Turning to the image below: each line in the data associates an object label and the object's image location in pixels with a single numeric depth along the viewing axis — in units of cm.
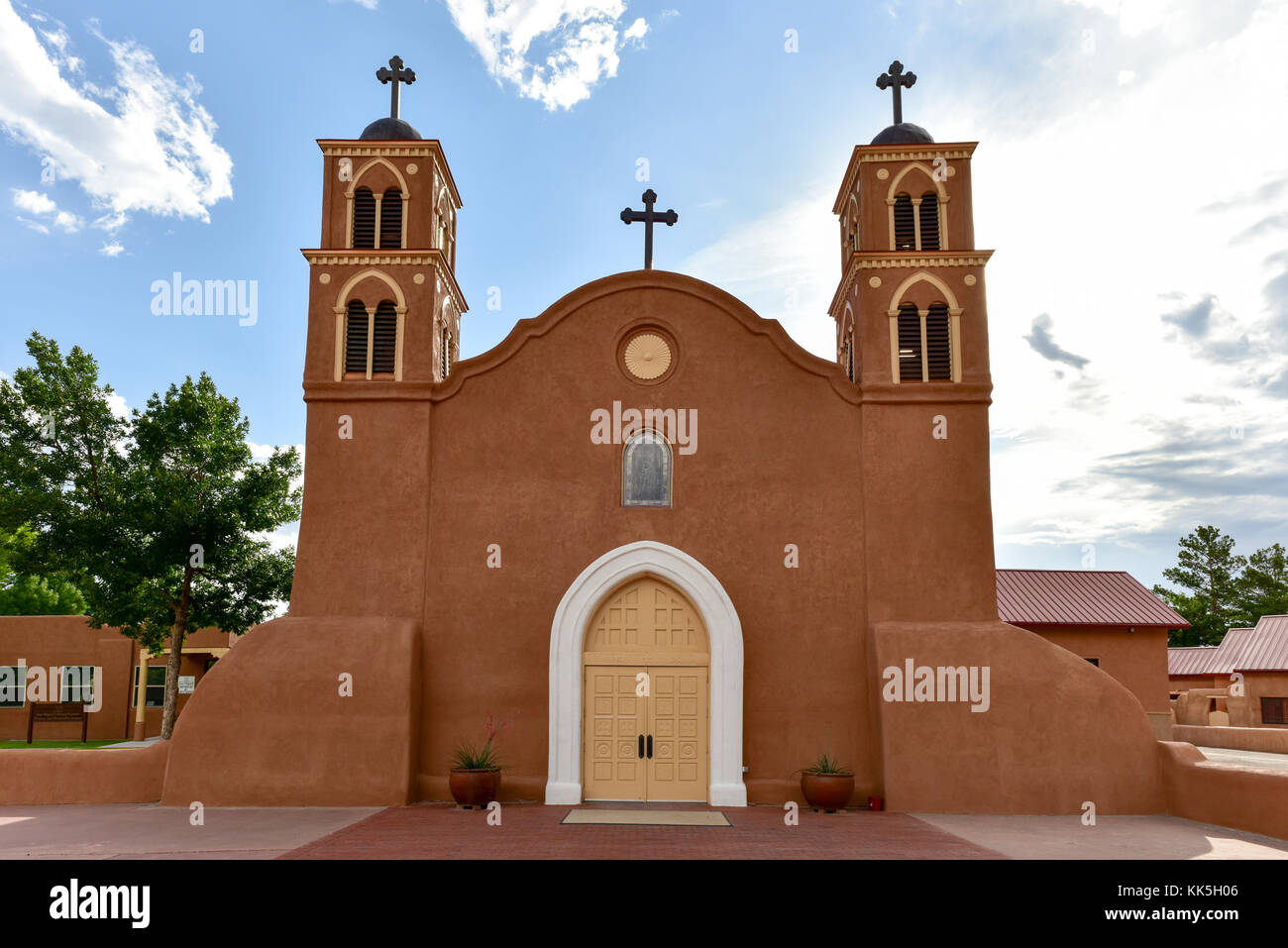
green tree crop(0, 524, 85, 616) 4738
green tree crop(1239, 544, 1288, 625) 5391
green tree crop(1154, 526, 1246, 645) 5644
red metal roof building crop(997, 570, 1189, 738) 2767
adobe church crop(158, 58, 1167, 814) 1472
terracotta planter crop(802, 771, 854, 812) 1429
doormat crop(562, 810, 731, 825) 1333
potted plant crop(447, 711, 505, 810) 1422
